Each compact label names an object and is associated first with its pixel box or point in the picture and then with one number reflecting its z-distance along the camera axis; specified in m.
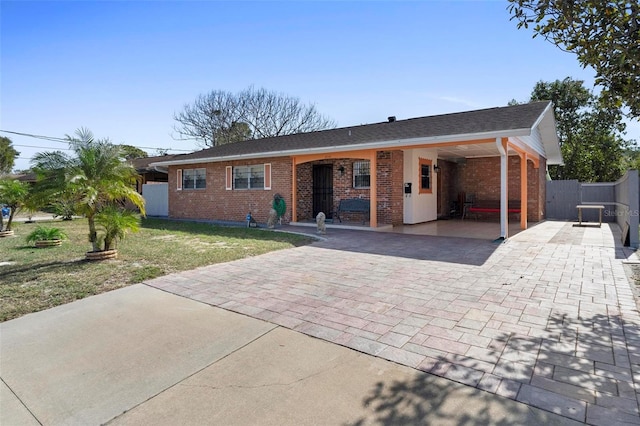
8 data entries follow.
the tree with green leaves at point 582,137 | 23.70
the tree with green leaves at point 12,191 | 10.62
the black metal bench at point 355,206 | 12.51
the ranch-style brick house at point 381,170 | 10.20
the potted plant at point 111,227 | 6.84
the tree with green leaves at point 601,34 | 3.53
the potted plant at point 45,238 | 8.70
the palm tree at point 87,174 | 6.52
